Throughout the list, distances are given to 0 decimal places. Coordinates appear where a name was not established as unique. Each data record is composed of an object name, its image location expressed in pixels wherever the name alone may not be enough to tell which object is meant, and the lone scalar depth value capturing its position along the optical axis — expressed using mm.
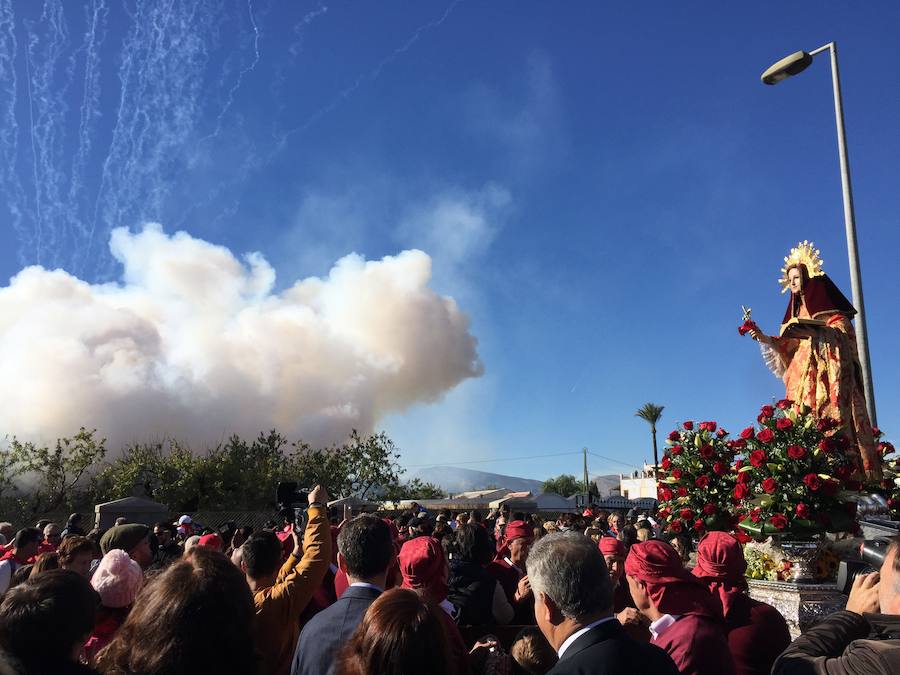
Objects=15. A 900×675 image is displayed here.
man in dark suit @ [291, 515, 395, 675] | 2986
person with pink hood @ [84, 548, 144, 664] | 3537
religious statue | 8164
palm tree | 59062
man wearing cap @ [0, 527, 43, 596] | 6618
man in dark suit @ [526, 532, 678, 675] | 2266
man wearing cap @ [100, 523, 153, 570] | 5172
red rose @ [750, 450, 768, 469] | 6145
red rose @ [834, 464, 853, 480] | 6008
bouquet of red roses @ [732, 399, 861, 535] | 5910
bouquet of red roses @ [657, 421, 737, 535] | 6902
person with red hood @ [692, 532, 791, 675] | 3641
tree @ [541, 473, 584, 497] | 90906
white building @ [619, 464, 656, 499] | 70500
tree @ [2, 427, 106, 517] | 35438
